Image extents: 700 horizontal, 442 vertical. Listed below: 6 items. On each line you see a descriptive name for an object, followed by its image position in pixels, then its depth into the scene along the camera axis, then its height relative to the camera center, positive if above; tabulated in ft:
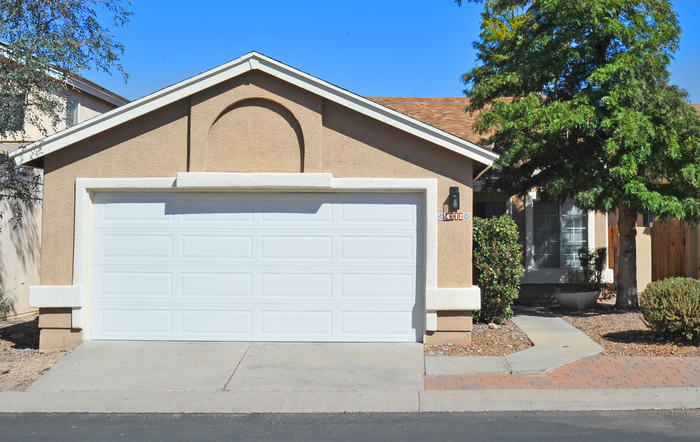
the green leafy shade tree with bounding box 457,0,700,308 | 34.12 +7.50
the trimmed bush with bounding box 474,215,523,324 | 35.24 -1.07
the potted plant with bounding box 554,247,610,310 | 43.06 -2.29
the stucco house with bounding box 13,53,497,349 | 31.09 +1.30
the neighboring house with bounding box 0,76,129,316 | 40.76 -0.18
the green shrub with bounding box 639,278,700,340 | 29.30 -2.79
